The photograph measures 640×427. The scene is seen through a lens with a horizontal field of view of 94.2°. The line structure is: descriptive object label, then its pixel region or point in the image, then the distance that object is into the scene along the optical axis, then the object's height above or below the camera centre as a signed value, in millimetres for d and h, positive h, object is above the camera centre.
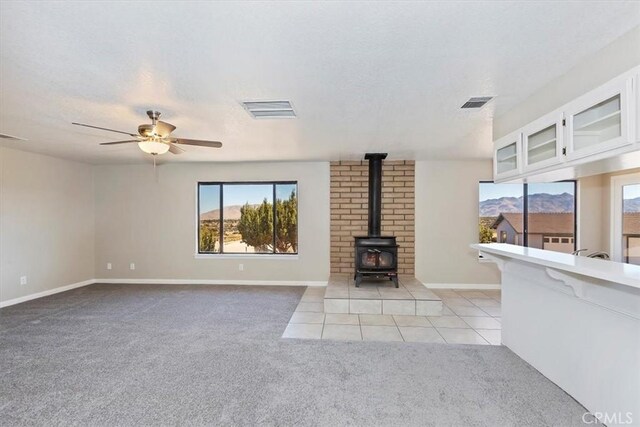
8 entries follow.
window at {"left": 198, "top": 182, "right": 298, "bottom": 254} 5691 -92
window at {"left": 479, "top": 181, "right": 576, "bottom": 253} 5031 -9
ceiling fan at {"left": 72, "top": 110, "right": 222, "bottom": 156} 2773 +718
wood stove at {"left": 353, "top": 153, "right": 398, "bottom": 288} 4656 -578
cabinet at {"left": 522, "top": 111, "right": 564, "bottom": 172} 2014 +532
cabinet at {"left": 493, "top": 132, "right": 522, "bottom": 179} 2514 +527
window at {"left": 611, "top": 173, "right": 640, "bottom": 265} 3689 -59
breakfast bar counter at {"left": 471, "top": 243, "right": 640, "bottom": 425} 1738 -811
